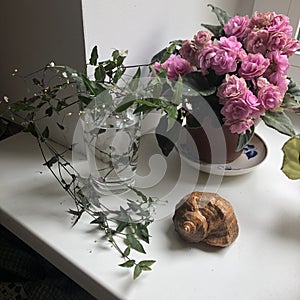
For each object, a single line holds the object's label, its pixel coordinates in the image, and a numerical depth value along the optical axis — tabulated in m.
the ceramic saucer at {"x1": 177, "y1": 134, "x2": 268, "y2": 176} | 0.74
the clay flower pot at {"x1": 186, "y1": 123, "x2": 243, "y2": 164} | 0.70
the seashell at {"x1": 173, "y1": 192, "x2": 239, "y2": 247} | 0.60
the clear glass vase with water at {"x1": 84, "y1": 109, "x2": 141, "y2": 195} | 0.66
